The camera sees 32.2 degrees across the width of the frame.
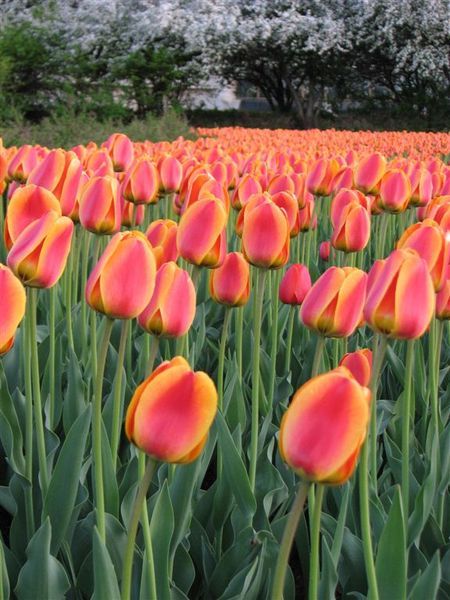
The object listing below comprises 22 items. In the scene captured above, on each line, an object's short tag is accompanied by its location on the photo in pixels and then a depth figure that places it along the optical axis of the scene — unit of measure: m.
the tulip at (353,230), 1.73
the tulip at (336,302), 1.13
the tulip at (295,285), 1.76
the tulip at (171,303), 1.09
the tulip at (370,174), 2.47
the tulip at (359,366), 1.08
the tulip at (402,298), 0.94
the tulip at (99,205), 1.58
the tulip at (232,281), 1.40
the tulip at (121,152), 2.98
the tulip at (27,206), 1.35
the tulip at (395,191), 2.25
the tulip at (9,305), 0.95
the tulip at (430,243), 1.19
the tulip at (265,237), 1.35
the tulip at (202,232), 1.29
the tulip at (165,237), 1.46
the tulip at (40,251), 1.13
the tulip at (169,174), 2.46
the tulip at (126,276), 0.98
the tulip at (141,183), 2.10
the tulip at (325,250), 2.72
